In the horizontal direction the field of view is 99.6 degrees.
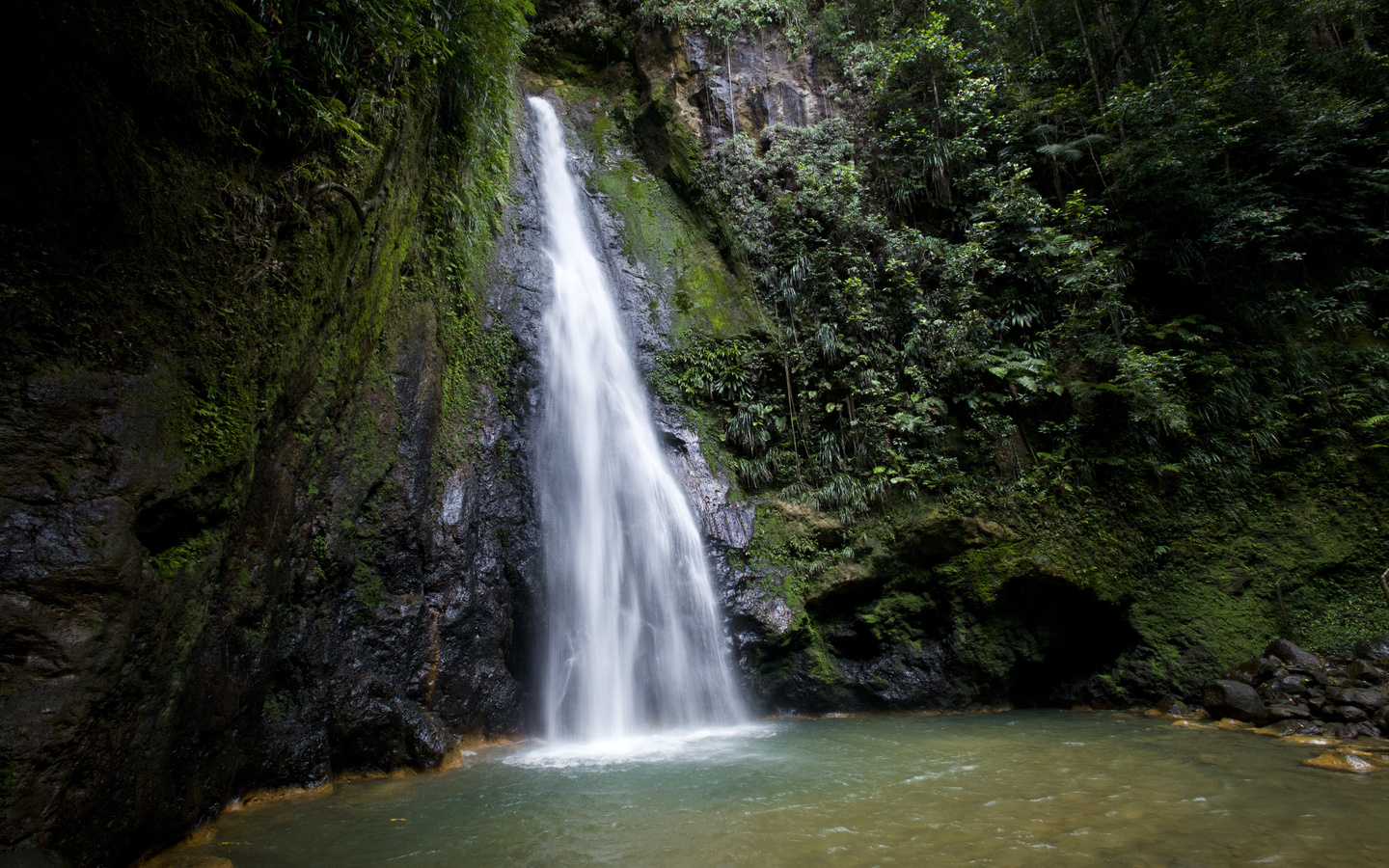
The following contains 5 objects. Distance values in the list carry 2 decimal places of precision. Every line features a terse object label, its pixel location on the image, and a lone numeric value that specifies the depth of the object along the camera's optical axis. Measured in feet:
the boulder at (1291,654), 22.82
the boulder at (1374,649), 24.02
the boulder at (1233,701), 21.86
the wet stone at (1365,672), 21.09
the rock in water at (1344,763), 15.64
